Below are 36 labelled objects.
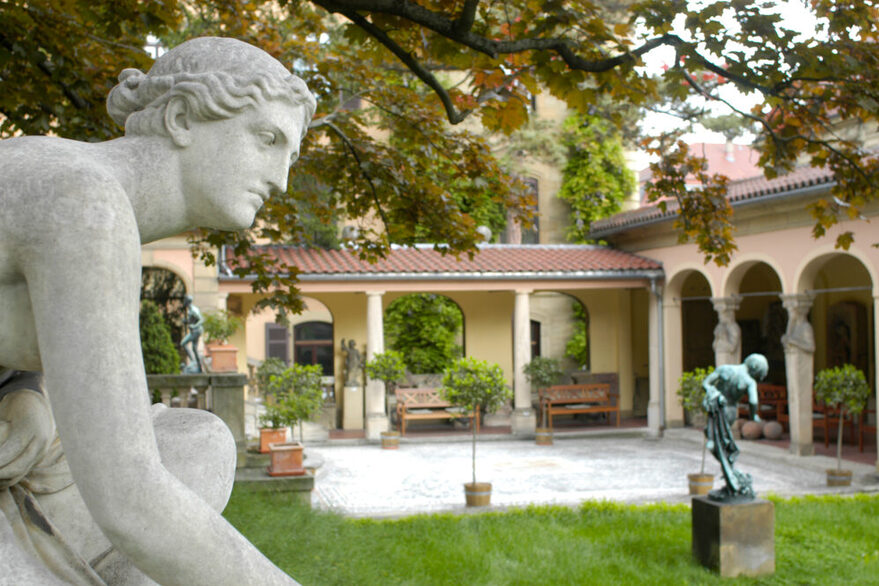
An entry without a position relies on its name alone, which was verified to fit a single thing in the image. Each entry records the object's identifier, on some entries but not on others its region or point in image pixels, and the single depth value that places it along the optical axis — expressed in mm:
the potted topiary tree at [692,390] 13242
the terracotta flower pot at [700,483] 9960
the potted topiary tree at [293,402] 8125
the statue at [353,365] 17438
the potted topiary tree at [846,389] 11320
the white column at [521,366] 16891
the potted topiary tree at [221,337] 11688
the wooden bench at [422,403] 16766
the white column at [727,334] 15031
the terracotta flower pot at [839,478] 10602
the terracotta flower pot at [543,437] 15797
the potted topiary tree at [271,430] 10485
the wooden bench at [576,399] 17234
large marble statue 982
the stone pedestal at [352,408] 17516
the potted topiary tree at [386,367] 15695
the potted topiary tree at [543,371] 16875
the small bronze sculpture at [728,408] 6855
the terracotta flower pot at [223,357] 11637
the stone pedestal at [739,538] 6605
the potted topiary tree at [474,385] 12578
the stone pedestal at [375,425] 16094
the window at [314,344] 23656
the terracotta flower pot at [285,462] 8086
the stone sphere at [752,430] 14766
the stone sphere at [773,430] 14648
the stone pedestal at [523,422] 16802
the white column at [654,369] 16922
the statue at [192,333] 10898
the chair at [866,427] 13564
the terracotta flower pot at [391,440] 15305
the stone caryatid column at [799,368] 13094
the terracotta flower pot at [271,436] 10474
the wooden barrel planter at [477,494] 9328
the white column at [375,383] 16141
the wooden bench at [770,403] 15344
